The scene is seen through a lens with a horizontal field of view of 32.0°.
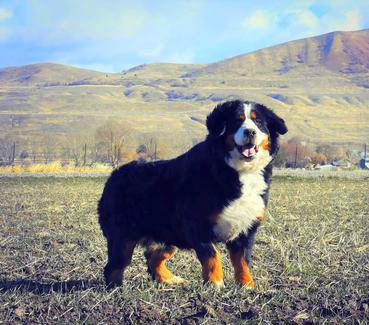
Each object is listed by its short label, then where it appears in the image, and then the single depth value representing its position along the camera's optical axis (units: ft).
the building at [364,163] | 167.07
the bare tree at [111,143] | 151.47
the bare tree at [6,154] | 154.94
